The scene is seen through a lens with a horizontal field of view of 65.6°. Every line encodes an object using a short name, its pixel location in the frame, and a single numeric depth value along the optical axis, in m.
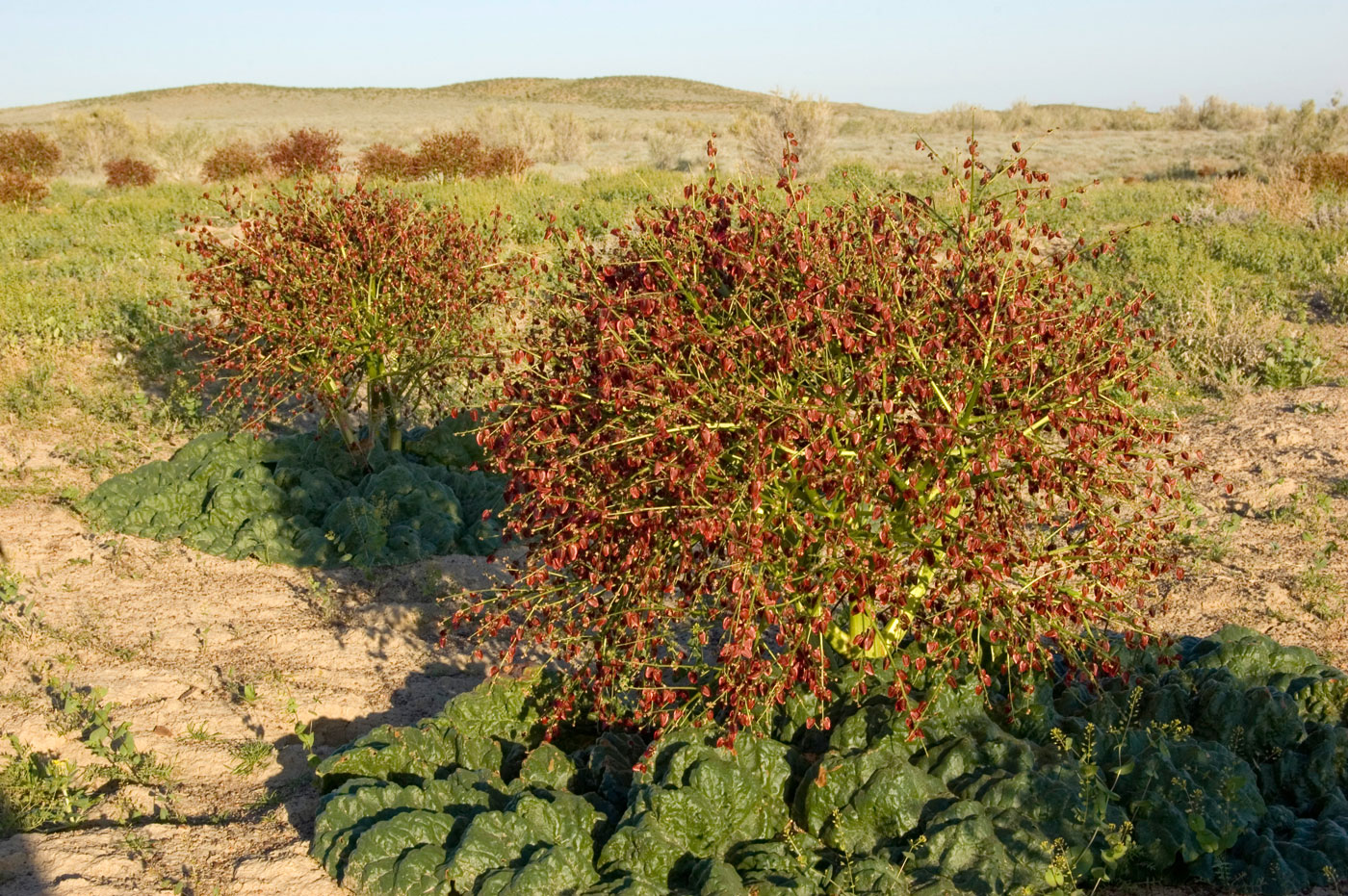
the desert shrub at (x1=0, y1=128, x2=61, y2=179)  23.20
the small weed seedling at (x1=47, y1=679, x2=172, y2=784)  4.38
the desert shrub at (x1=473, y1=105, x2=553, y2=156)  31.93
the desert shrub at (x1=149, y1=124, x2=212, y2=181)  29.03
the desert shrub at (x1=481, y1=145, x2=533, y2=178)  20.48
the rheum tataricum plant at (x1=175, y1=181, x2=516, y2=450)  7.17
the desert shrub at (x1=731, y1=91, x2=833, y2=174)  23.48
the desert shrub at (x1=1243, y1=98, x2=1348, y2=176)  23.83
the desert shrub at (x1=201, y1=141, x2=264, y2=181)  22.17
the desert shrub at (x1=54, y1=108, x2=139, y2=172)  34.12
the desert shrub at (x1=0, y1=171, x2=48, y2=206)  18.94
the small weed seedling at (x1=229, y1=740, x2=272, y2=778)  4.46
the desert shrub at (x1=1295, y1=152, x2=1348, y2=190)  17.73
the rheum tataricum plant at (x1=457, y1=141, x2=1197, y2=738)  3.31
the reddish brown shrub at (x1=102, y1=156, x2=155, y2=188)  23.64
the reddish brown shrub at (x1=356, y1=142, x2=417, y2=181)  20.28
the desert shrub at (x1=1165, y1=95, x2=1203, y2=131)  44.53
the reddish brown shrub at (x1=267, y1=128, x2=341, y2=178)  19.54
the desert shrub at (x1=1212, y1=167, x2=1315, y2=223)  15.78
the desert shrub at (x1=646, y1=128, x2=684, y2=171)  31.61
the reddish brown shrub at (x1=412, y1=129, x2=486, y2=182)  20.17
